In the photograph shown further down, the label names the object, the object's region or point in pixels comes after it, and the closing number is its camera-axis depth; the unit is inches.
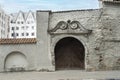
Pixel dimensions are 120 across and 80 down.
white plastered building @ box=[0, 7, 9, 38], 1724.7
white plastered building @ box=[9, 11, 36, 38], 1919.3
